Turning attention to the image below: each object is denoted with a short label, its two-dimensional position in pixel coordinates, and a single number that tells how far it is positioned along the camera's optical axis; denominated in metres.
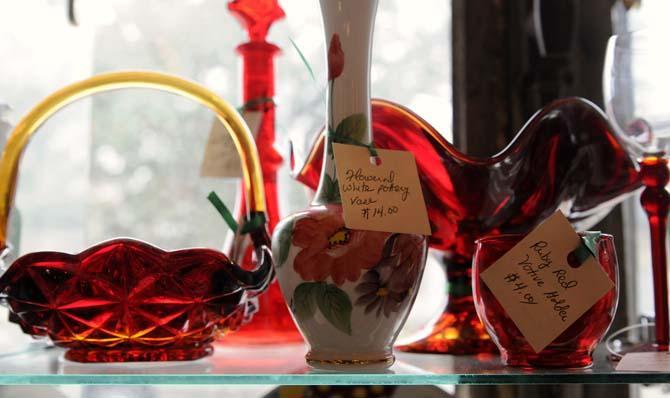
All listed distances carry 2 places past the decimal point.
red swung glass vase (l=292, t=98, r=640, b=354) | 0.71
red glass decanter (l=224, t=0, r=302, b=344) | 0.82
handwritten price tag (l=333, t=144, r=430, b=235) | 0.58
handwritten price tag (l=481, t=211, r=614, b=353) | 0.56
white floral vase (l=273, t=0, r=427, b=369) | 0.56
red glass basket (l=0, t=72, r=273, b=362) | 0.61
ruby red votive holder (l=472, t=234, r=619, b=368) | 0.57
